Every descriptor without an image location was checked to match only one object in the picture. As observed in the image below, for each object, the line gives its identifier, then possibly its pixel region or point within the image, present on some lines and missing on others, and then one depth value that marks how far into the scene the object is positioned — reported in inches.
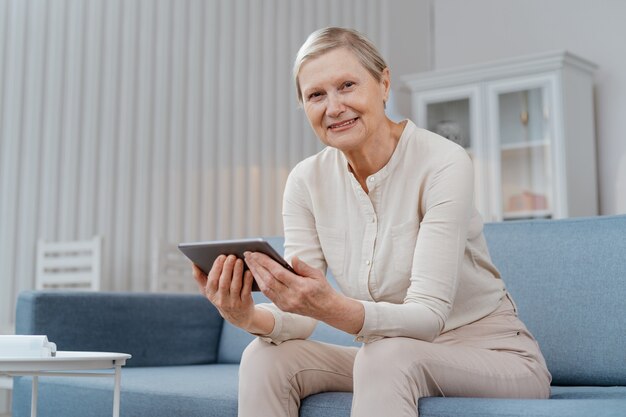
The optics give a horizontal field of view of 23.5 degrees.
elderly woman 93.1
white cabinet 218.1
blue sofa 108.5
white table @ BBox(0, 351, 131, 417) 96.0
